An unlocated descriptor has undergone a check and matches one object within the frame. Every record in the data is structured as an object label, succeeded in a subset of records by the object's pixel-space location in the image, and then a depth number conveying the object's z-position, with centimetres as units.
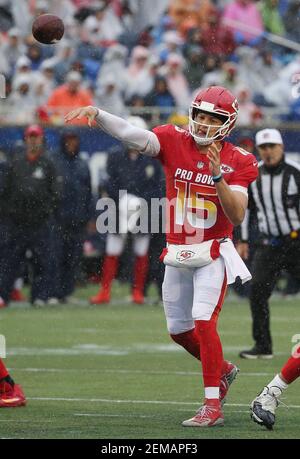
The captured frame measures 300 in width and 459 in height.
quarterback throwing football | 1576
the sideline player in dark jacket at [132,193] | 3192
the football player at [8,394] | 1681
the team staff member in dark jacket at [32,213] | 3067
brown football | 1731
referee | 2303
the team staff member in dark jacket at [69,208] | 3167
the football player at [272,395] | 1493
